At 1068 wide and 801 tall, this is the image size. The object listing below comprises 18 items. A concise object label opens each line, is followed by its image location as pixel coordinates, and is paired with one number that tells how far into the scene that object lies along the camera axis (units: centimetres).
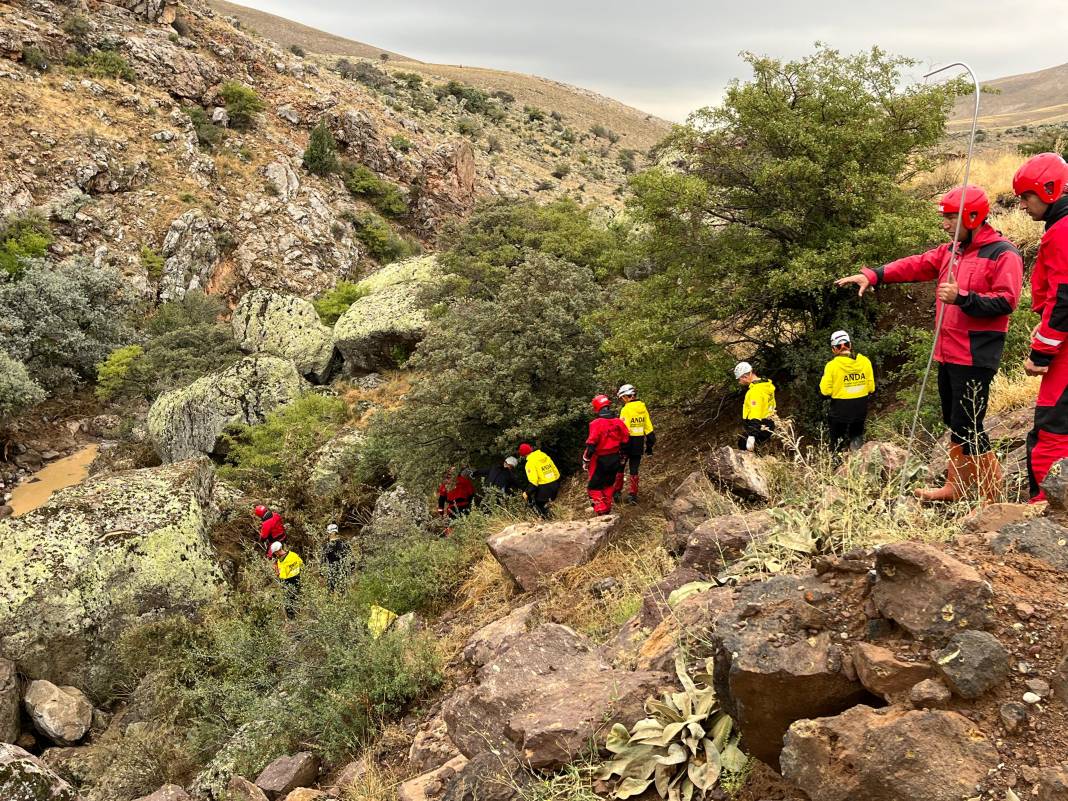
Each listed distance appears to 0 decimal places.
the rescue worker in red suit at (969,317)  391
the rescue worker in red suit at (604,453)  757
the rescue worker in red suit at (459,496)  1020
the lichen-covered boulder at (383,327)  1812
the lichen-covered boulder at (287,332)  1942
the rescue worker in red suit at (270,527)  1029
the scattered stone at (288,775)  495
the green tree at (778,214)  766
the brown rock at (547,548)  633
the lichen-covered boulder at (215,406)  1611
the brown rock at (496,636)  523
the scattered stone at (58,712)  828
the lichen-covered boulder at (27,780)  655
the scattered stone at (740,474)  562
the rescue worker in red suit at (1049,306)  349
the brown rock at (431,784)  385
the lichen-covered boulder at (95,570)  895
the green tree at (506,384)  998
